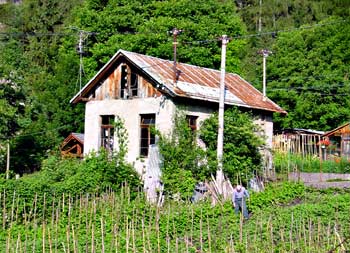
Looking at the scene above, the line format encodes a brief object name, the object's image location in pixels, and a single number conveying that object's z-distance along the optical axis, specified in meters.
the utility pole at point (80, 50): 32.28
